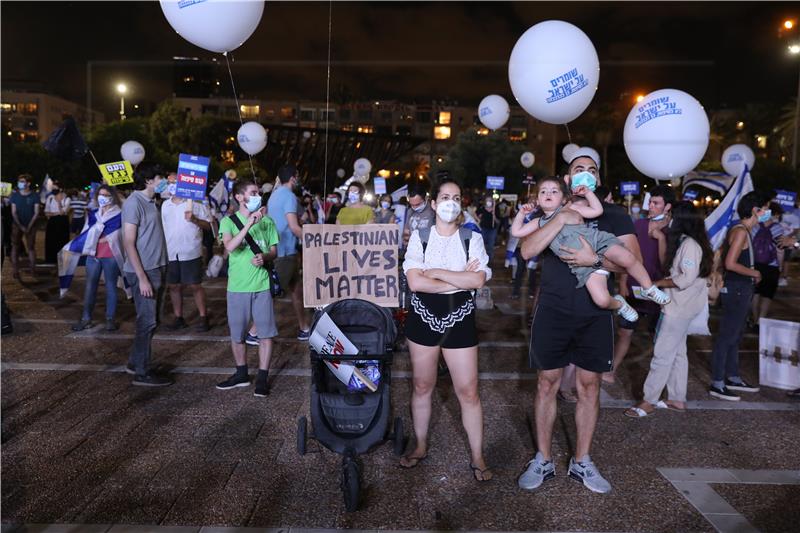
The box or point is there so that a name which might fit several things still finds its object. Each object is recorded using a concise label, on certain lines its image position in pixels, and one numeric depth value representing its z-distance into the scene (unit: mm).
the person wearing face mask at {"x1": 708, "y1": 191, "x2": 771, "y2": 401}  5504
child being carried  3535
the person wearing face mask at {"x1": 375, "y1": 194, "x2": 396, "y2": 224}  8453
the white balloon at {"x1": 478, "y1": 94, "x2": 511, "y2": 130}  12852
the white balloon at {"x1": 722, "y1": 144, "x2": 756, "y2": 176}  13047
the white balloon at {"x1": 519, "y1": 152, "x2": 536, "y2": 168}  33003
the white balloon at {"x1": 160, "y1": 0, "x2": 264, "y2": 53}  5172
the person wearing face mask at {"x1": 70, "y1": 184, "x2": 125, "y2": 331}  7715
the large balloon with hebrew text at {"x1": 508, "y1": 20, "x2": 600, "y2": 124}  5707
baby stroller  3683
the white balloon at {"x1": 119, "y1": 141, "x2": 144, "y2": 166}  15070
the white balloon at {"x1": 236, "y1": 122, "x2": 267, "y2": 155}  10543
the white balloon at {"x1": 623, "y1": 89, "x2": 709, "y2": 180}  6098
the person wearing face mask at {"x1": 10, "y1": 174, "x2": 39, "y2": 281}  12589
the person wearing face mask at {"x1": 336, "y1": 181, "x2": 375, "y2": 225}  7039
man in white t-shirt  7812
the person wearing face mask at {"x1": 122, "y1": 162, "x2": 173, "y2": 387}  5398
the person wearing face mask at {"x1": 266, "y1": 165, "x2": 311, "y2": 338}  6875
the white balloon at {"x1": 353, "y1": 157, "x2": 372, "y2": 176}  22453
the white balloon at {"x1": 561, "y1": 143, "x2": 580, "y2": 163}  12230
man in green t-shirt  5129
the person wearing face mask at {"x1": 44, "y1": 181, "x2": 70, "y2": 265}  13617
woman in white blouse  3629
